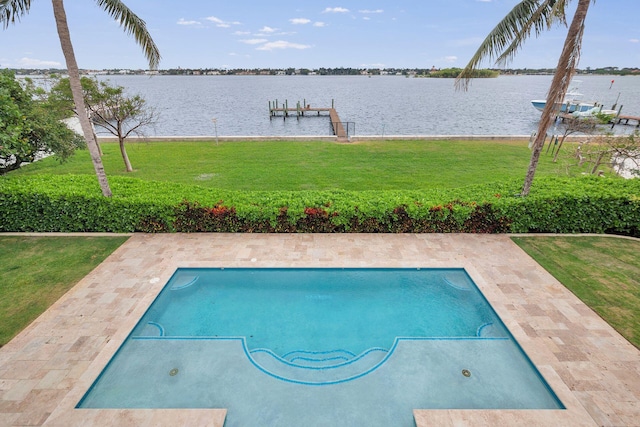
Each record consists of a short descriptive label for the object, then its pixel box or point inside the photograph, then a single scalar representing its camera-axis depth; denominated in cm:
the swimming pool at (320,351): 565
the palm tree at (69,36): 888
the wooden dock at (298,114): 3901
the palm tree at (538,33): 874
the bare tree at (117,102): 1728
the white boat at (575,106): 4766
